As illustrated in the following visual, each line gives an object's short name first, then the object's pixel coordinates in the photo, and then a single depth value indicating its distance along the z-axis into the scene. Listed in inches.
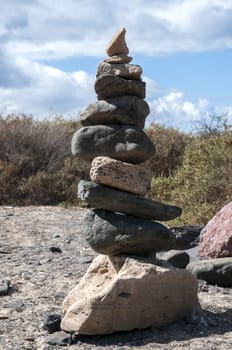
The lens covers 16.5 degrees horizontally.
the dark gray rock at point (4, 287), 309.6
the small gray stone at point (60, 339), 252.1
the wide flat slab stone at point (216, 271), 325.4
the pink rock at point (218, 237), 362.1
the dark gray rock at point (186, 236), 428.8
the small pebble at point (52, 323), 262.8
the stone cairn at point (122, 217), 256.4
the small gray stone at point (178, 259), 352.2
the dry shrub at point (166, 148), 730.2
